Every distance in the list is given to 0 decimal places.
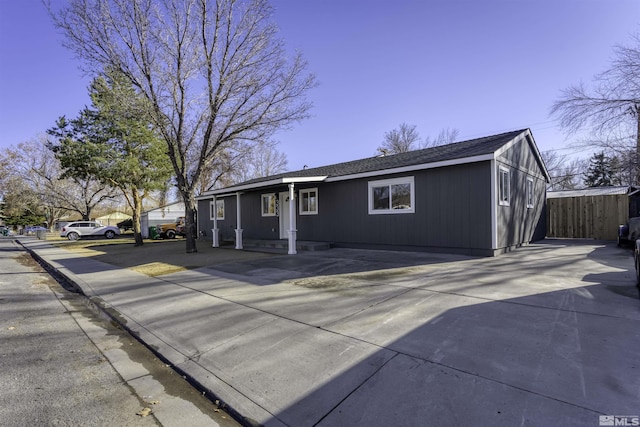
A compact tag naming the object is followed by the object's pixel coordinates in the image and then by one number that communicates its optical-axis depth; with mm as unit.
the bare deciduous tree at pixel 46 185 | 40625
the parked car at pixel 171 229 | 27422
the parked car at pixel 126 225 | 42541
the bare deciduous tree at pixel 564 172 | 35484
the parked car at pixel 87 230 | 29058
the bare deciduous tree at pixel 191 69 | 11609
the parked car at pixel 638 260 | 5230
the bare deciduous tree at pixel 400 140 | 36719
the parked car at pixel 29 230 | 50509
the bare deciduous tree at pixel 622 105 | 13306
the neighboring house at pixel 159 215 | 33906
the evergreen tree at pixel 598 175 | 32469
